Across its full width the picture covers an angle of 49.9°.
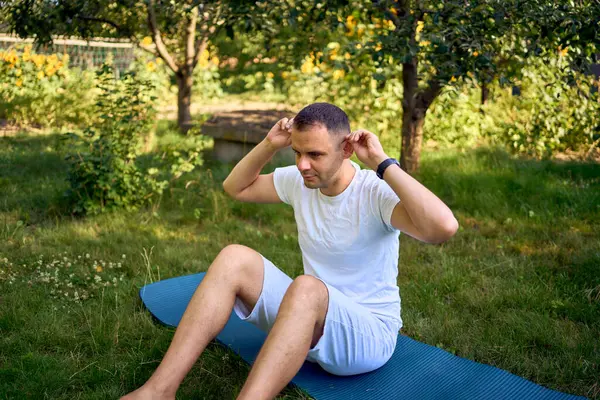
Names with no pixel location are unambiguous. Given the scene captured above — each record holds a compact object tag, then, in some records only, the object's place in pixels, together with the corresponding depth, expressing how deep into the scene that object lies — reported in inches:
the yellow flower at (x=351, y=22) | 247.3
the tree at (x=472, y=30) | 151.6
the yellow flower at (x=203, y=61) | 369.7
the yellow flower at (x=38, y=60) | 341.1
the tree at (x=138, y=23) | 201.2
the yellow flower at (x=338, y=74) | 266.5
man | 95.5
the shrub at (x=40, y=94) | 324.8
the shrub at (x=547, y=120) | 233.0
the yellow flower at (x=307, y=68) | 287.0
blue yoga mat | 106.3
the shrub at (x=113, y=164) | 201.8
